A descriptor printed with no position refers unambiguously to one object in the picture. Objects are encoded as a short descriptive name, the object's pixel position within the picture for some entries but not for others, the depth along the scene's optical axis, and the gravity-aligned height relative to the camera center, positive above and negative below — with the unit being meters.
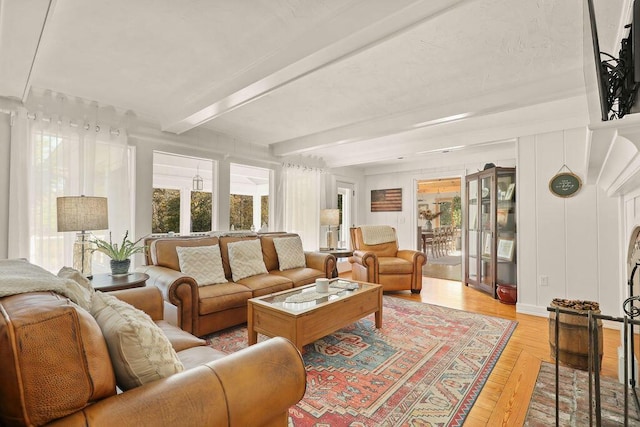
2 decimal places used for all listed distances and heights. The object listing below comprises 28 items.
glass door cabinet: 4.37 -0.21
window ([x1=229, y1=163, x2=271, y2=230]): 4.89 +0.31
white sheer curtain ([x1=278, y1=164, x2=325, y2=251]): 5.07 +0.26
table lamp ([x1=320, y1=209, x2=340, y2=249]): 5.35 -0.03
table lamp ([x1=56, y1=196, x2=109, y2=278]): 2.37 -0.01
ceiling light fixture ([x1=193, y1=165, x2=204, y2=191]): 5.11 +0.56
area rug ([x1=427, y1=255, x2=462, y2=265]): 7.52 -1.19
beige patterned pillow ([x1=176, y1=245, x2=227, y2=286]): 3.00 -0.49
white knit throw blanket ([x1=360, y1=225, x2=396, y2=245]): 5.02 -0.32
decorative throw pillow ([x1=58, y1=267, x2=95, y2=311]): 1.08 -0.30
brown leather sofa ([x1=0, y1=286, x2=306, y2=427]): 0.71 -0.48
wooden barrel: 2.25 -0.94
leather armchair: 4.39 -0.80
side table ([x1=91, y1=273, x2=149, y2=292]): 2.32 -0.53
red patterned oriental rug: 1.77 -1.14
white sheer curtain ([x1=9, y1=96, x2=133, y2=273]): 2.66 +0.42
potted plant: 2.65 -0.36
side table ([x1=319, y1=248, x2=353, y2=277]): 4.96 -0.61
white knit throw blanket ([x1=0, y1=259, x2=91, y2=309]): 0.96 -0.23
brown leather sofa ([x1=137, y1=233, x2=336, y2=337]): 2.57 -0.70
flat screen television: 1.12 +0.52
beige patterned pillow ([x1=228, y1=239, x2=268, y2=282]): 3.39 -0.50
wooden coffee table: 2.23 -0.77
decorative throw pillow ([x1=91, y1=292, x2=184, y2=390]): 0.95 -0.43
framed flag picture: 6.35 +0.33
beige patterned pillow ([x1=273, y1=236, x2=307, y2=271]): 3.90 -0.49
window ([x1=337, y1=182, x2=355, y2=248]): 6.64 +0.06
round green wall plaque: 3.39 +0.35
